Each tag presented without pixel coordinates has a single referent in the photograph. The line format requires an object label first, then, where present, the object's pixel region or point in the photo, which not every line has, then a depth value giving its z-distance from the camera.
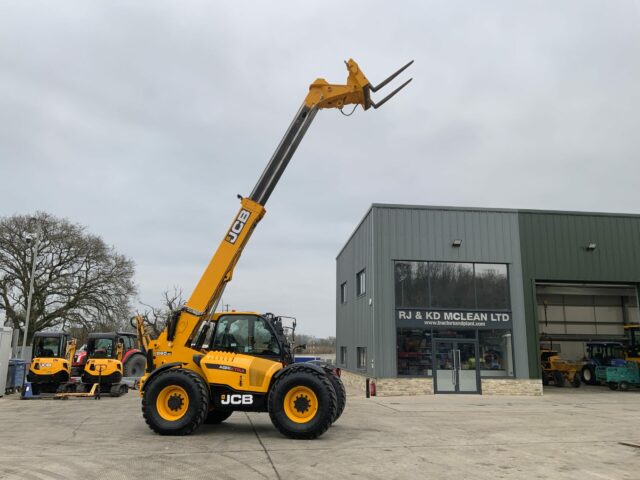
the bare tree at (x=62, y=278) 31.20
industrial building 19.38
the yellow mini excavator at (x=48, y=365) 16.86
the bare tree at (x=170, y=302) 32.31
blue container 18.50
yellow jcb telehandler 8.75
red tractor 21.06
